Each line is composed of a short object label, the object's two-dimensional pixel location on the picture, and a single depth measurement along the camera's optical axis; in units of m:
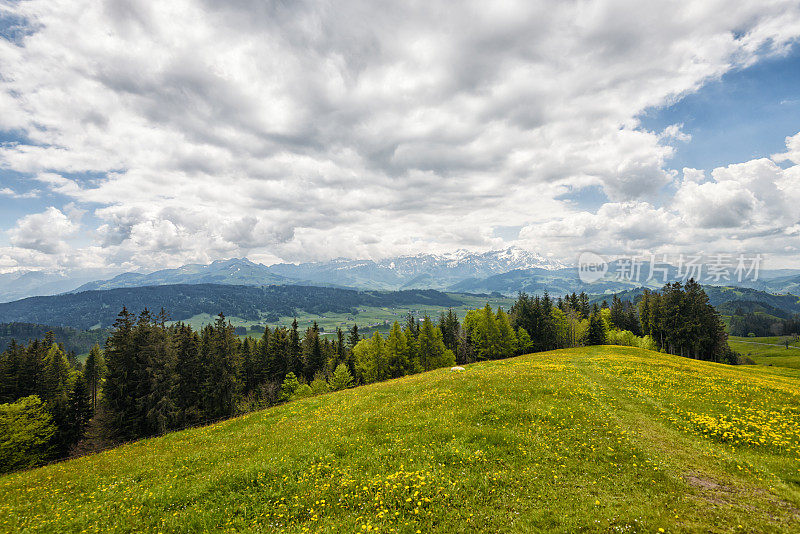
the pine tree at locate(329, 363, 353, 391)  66.88
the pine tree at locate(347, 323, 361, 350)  98.31
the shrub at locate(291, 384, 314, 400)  61.32
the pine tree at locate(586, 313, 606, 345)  89.81
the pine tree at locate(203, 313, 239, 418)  55.43
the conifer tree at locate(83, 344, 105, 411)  68.94
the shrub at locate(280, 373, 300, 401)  66.41
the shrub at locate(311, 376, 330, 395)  64.79
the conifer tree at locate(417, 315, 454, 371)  80.31
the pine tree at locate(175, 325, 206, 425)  50.75
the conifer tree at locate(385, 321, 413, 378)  73.75
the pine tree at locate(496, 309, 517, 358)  81.56
